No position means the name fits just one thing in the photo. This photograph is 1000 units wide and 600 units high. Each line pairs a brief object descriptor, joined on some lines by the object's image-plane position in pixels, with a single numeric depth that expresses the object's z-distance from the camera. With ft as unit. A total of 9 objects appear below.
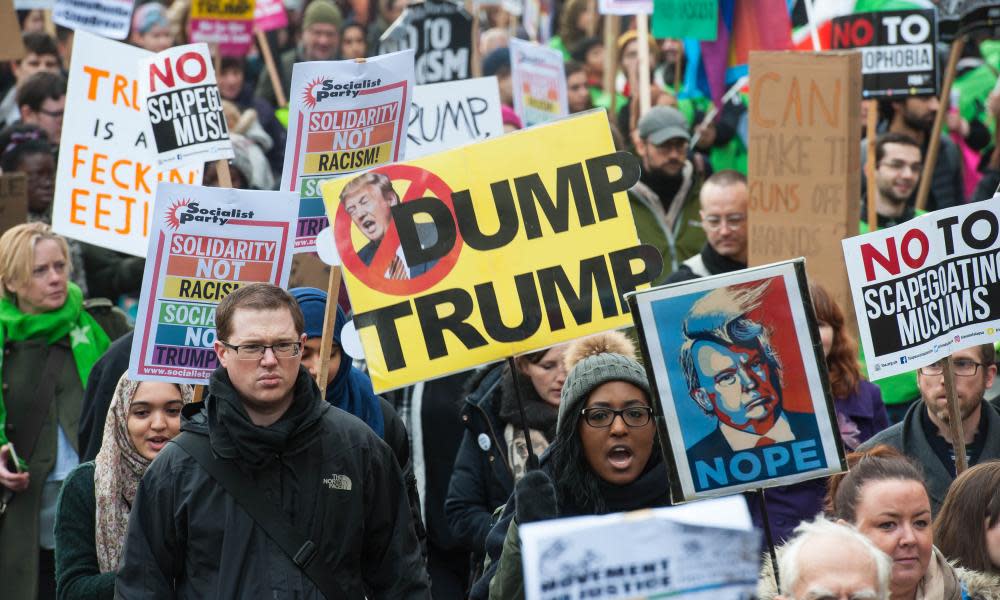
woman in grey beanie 33.06
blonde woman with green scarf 47.67
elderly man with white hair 24.57
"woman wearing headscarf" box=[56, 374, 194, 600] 36.29
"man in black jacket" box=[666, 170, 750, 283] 54.29
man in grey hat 61.93
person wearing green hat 94.02
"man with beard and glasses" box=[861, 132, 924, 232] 63.93
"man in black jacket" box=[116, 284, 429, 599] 31.07
